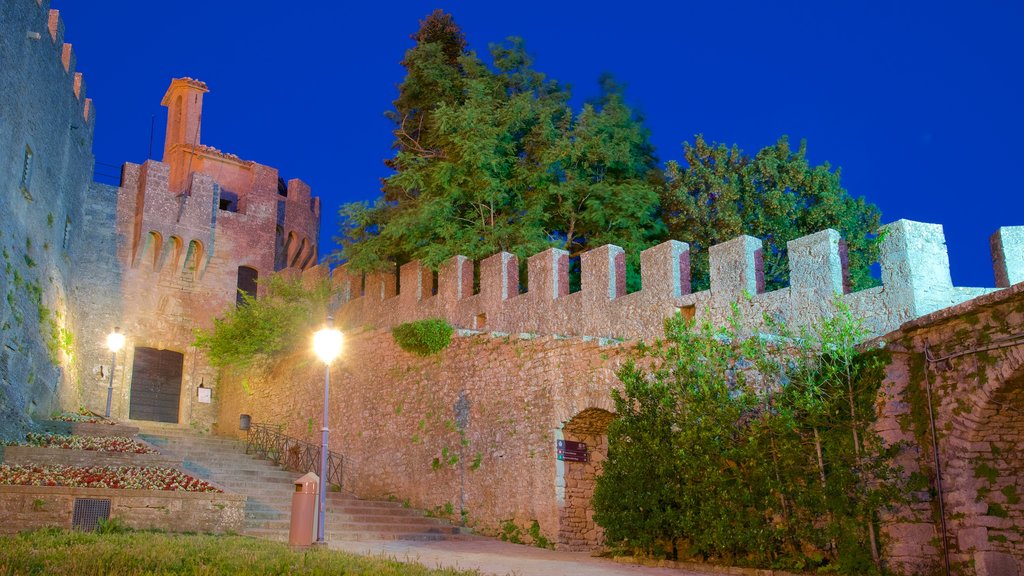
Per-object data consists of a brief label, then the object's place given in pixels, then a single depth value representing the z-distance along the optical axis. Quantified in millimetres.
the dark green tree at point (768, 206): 17297
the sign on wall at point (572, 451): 12536
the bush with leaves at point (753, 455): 8484
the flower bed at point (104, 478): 10664
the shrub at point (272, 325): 19234
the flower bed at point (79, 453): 12539
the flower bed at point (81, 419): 16172
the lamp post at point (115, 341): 19516
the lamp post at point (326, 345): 10898
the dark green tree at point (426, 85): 19312
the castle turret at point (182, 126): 24516
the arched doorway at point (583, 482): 12320
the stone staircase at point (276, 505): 12969
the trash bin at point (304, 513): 9984
